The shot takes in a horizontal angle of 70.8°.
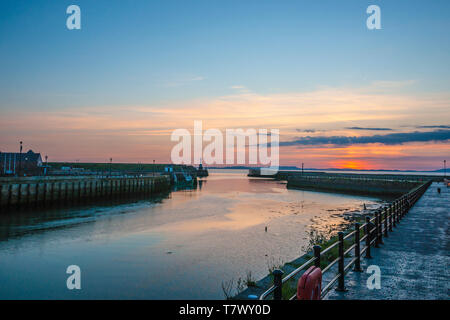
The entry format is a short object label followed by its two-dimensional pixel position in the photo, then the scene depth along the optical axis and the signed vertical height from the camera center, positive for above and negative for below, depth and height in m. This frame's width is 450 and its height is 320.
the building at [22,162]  78.25 -0.89
